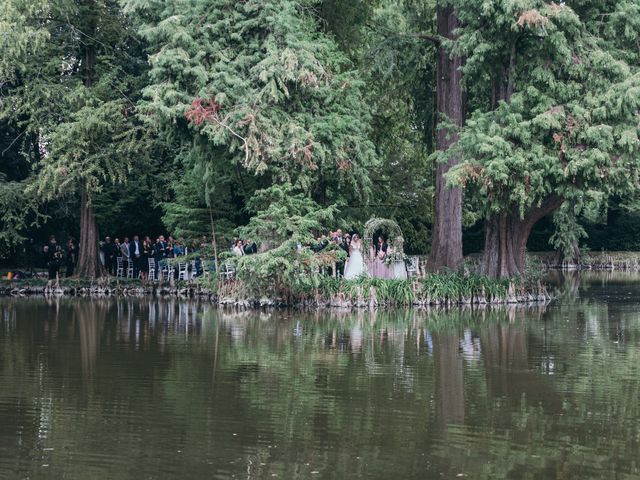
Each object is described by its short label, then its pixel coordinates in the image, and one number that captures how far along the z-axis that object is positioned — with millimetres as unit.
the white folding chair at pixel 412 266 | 32281
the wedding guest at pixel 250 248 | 29608
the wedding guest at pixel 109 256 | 36375
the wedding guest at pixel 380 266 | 30297
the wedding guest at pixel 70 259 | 36375
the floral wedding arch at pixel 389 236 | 30016
